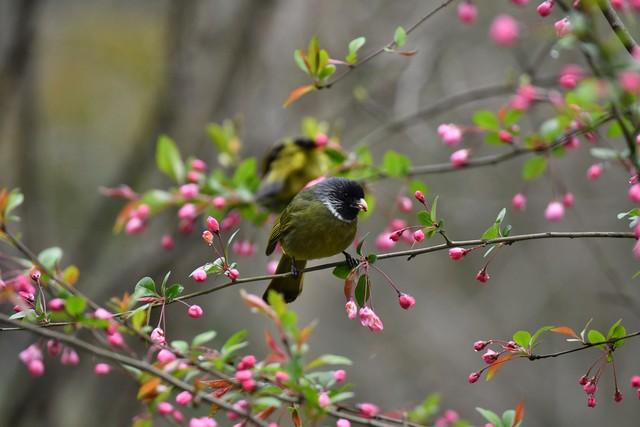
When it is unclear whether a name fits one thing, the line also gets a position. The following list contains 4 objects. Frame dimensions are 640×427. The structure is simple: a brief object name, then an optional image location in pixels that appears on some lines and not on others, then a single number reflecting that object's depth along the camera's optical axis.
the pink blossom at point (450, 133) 5.87
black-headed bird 7.20
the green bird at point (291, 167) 8.21
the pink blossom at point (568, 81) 4.62
